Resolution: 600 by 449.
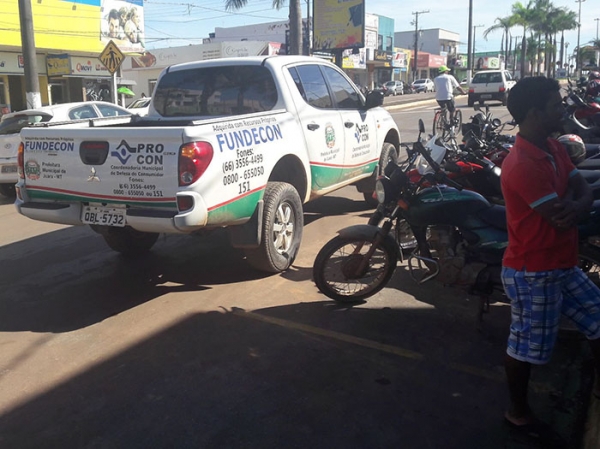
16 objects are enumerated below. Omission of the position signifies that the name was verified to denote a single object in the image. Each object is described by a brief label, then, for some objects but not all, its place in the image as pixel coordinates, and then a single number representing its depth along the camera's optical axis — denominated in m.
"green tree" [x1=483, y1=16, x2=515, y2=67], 64.75
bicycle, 14.30
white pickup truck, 4.62
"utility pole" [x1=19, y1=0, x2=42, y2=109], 13.80
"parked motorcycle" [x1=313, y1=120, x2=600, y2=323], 4.29
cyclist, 15.68
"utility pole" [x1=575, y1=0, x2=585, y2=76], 76.88
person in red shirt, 2.78
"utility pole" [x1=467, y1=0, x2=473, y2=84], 42.34
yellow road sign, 15.27
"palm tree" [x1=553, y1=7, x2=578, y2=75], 65.75
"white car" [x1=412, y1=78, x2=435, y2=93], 61.09
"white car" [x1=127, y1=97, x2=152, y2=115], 22.25
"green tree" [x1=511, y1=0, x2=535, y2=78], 63.53
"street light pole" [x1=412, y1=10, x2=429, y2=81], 73.88
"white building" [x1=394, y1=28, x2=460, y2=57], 89.00
